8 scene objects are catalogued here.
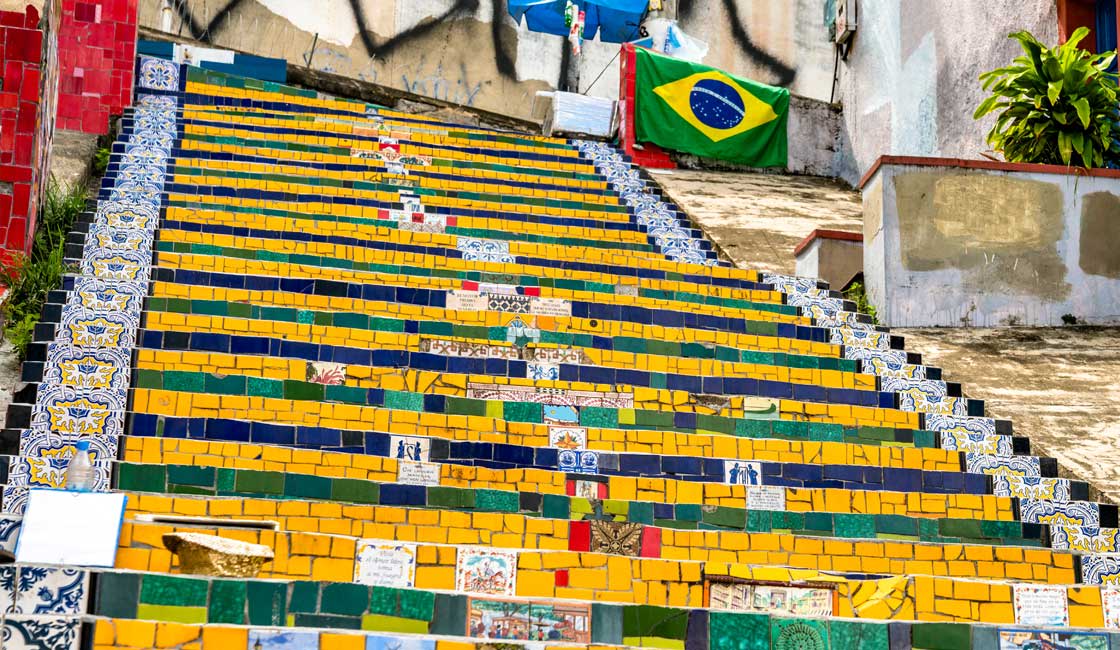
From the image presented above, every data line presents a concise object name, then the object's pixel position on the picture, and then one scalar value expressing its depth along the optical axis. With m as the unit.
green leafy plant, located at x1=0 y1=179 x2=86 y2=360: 7.93
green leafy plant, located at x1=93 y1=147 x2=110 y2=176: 11.79
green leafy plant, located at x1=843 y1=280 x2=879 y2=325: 10.69
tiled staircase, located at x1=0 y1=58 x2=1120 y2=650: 4.16
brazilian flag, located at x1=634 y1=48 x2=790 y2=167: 17.66
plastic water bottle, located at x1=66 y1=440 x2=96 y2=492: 5.27
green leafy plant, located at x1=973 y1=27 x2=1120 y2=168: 11.16
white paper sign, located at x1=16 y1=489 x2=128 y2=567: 4.09
